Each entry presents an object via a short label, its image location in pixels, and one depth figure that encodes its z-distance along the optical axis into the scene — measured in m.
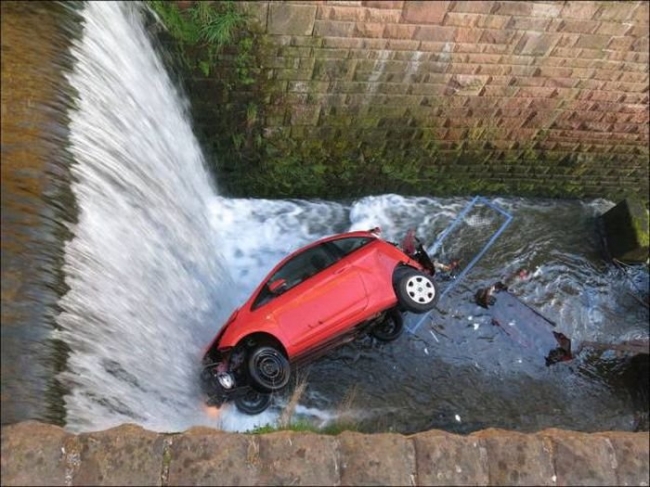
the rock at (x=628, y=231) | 7.09
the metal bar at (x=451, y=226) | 7.08
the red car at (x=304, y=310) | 5.10
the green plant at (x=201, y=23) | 4.96
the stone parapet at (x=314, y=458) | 2.95
